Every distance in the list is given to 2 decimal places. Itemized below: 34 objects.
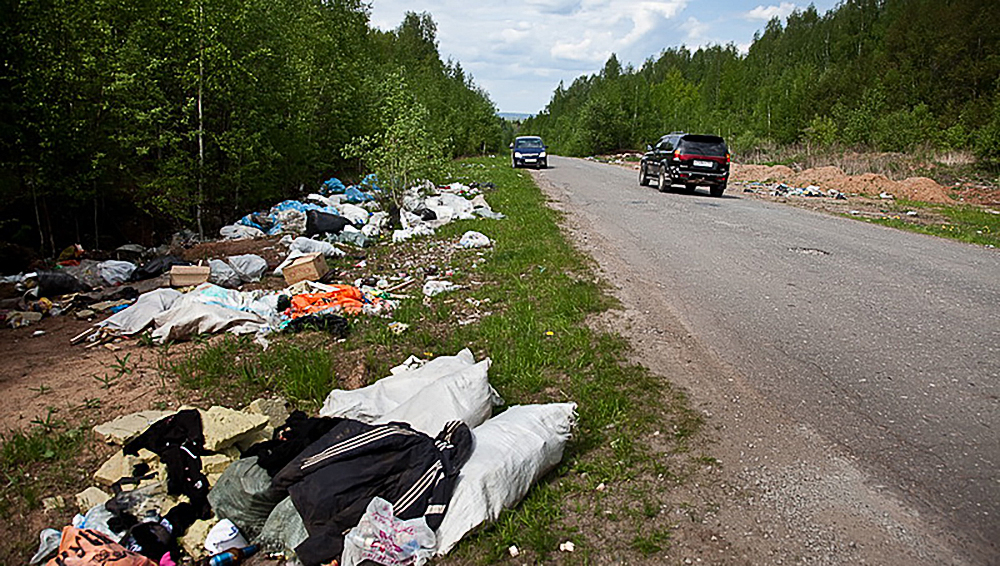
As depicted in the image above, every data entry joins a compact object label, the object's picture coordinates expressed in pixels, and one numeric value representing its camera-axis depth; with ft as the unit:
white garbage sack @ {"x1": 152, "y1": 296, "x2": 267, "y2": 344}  20.72
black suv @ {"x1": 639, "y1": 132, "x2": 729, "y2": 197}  65.10
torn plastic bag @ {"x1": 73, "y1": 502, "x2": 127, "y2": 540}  11.11
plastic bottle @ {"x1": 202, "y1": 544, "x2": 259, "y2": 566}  10.59
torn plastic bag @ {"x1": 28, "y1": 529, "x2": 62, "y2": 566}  10.91
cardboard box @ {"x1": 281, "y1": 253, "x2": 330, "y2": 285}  27.76
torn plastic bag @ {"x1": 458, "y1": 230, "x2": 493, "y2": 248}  35.27
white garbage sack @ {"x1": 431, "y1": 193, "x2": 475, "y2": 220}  46.60
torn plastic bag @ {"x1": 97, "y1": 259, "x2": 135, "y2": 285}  30.55
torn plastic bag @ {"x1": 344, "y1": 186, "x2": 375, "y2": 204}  54.08
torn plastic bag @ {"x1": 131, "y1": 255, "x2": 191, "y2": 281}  31.22
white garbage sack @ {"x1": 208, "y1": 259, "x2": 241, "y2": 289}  28.19
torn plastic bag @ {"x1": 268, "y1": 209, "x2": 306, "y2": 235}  43.95
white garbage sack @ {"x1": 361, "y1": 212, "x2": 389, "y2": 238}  39.58
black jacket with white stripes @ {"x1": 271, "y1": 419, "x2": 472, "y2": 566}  10.19
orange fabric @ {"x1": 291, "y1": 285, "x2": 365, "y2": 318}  23.17
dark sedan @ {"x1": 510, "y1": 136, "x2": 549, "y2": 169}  116.98
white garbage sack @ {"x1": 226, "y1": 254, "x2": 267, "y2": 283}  29.37
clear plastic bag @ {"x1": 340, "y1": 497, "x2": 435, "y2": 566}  9.74
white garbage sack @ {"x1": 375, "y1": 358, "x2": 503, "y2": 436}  12.89
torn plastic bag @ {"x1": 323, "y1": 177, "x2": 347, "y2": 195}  61.24
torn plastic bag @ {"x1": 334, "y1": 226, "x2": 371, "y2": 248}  36.73
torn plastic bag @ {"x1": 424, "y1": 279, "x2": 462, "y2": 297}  25.63
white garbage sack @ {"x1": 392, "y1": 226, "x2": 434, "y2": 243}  38.06
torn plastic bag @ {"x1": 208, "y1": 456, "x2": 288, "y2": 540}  11.12
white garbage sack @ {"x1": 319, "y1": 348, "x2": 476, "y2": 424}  13.67
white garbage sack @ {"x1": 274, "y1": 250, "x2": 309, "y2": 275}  29.70
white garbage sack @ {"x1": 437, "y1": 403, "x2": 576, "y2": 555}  10.37
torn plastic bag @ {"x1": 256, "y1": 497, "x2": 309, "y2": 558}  10.68
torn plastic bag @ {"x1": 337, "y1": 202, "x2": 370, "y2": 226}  43.68
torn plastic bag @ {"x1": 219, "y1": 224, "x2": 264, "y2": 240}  42.63
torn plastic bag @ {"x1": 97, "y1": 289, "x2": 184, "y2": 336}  21.20
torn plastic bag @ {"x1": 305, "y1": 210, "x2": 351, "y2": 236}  38.17
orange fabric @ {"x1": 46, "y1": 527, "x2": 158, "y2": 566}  10.09
